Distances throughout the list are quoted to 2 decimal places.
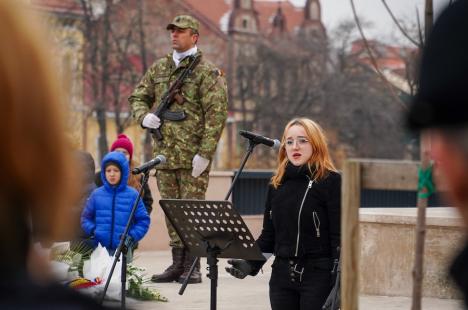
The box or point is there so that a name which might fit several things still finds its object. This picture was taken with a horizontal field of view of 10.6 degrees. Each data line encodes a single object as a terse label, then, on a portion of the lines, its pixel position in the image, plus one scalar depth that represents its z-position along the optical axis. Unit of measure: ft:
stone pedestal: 64.27
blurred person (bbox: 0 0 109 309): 9.10
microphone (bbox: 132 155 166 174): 53.63
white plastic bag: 56.74
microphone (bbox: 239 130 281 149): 51.05
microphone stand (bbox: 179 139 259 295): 44.91
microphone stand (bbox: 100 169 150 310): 53.71
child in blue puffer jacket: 59.82
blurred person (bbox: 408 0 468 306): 9.73
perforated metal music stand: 41.32
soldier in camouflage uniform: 64.93
